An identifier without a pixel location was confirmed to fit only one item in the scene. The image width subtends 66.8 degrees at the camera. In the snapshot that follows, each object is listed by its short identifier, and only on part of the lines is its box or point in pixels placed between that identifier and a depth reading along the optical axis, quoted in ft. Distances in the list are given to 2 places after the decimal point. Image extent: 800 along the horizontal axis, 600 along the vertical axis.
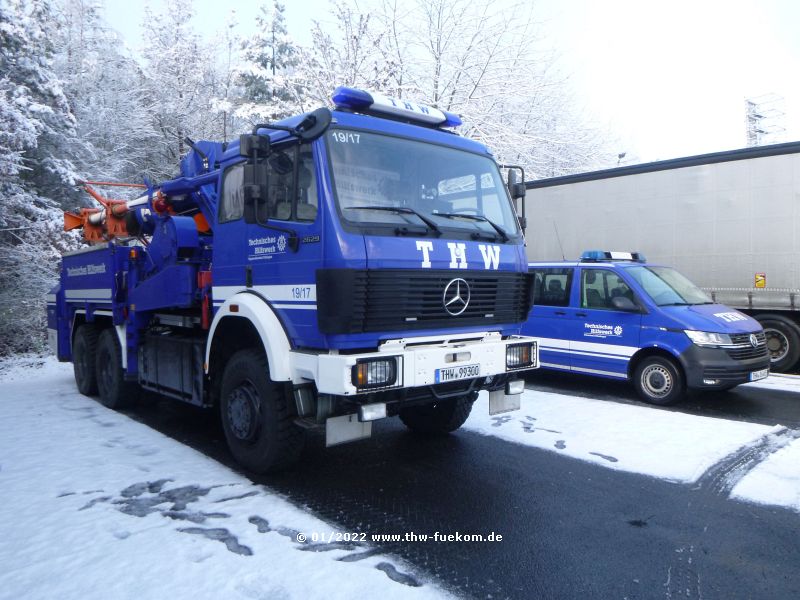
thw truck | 13.85
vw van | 23.52
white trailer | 31.40
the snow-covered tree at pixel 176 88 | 77.36
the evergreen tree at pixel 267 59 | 65.00
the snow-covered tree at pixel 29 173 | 41.09
